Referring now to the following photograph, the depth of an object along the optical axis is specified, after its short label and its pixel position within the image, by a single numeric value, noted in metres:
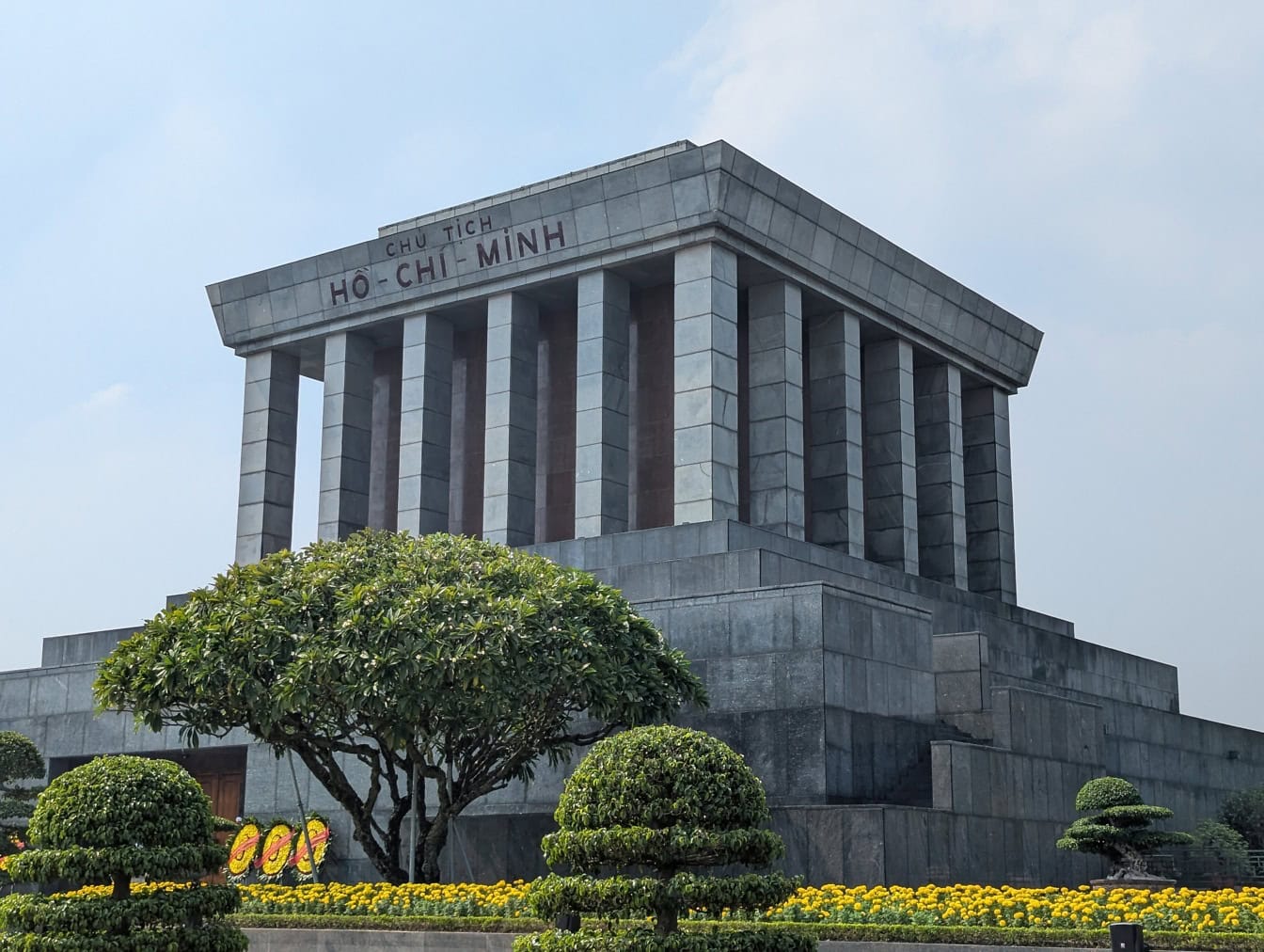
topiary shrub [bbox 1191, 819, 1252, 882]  29.11
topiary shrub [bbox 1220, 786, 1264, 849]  35.69
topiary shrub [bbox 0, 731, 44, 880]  30.56
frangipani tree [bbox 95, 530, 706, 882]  21.91
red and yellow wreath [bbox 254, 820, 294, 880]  27.38
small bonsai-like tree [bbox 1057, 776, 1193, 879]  24.12
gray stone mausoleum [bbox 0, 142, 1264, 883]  25.02
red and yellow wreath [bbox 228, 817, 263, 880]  27.72
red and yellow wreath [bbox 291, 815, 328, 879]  27.11
